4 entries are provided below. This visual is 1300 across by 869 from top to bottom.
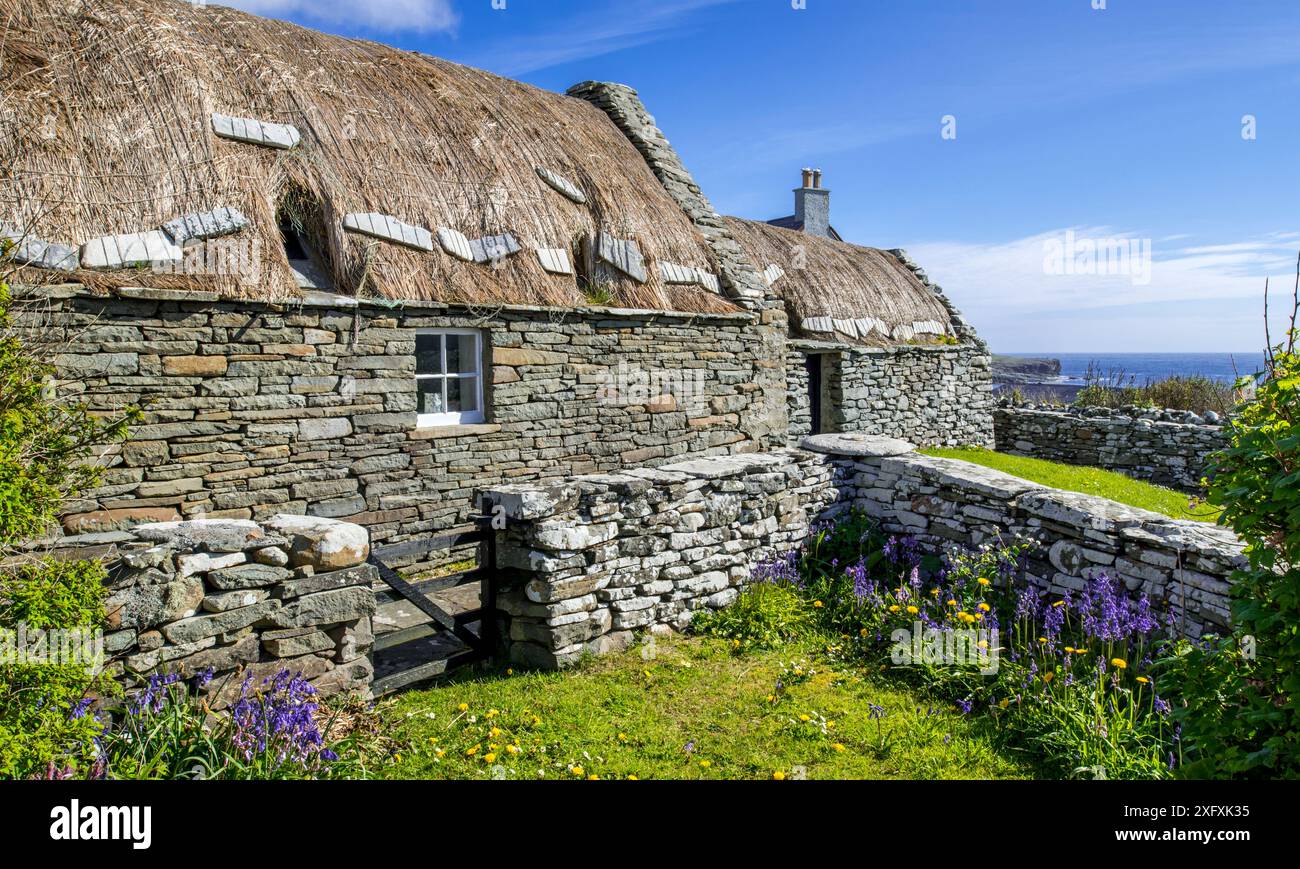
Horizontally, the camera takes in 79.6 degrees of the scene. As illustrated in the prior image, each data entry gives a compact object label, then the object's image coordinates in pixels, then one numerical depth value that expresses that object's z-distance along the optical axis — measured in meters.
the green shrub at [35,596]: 3.09
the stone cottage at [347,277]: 6.77
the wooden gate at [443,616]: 5.23
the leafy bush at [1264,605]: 2.87
